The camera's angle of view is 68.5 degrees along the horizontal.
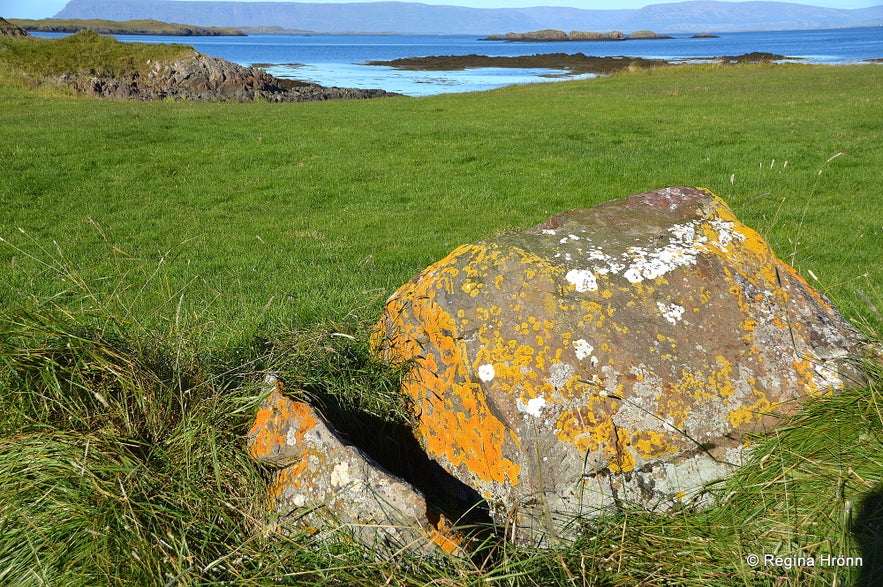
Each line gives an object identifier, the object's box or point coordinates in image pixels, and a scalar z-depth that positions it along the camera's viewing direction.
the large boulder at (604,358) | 3.17
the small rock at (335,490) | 2.79
